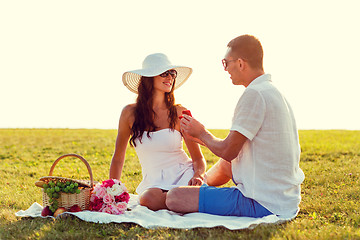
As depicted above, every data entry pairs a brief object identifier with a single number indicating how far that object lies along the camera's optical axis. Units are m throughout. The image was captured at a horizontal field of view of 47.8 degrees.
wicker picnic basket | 5.12
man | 4.24
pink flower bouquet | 5.12
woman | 5.50
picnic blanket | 4.41
